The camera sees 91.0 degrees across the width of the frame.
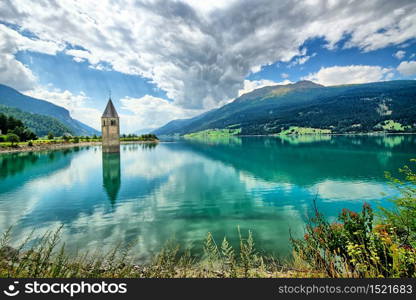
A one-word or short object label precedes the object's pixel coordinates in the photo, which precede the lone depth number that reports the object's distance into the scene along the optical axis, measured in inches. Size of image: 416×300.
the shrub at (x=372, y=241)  204.1
